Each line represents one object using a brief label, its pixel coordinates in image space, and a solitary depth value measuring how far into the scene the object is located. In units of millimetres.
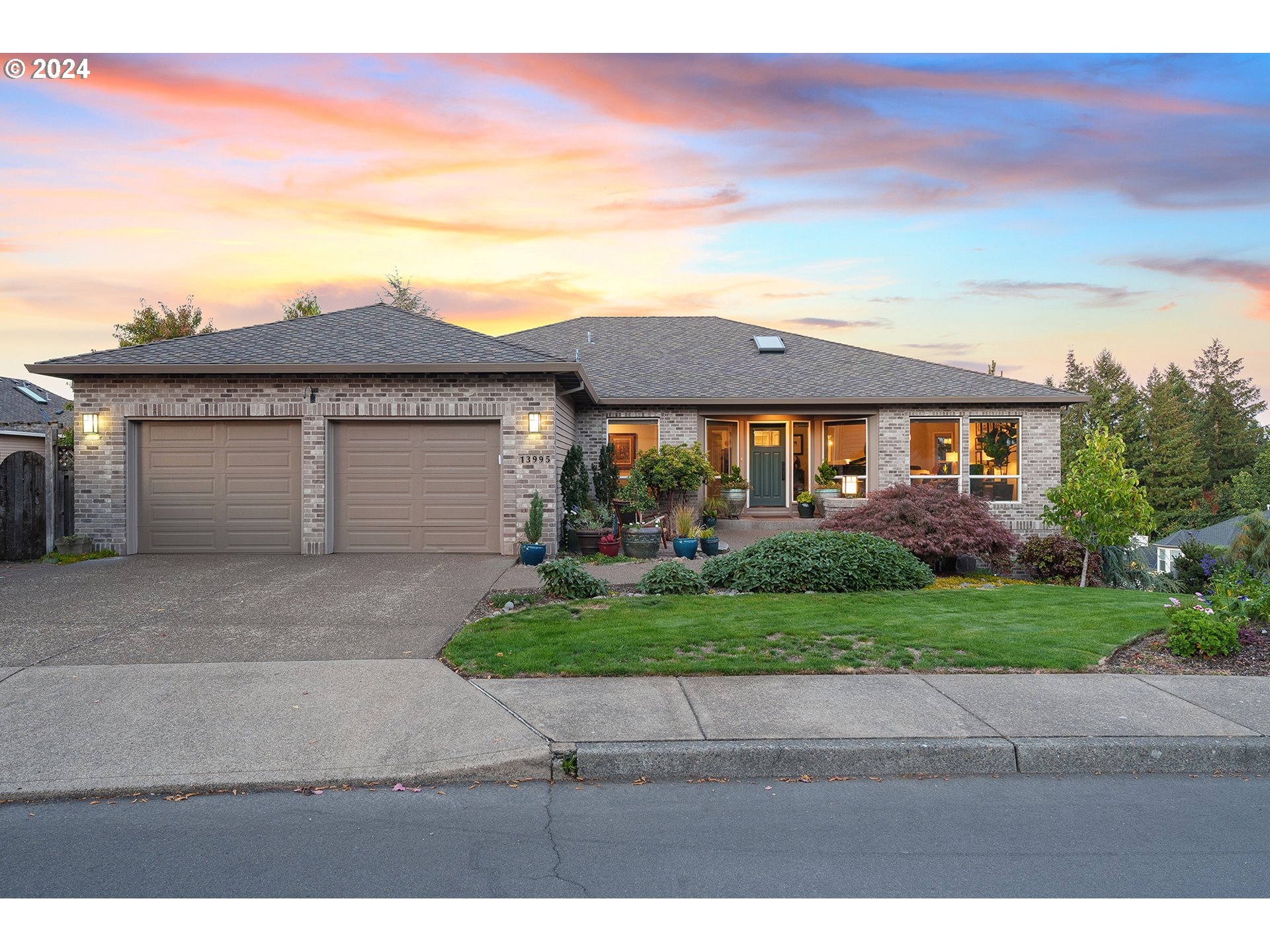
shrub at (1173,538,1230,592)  12844
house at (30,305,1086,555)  12438
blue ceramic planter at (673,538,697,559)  12578
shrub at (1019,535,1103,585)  11680
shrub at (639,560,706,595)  8742
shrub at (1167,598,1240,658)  5824
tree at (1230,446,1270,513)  46850
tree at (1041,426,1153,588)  10625
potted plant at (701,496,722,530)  15242
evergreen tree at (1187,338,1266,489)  55281
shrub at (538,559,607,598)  8391
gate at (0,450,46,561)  11492
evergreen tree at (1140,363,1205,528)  50750
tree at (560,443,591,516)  13922
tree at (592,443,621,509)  15328
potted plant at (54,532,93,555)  12094
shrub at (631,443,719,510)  14547
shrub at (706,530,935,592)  9008
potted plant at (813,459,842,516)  17078
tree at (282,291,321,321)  32906
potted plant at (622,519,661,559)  12609
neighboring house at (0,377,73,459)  23938
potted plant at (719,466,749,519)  16766
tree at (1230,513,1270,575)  11930
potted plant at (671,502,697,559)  12594
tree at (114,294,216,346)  30047
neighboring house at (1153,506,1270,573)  25327
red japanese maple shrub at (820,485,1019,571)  11055
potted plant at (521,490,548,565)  11641
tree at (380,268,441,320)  35844
